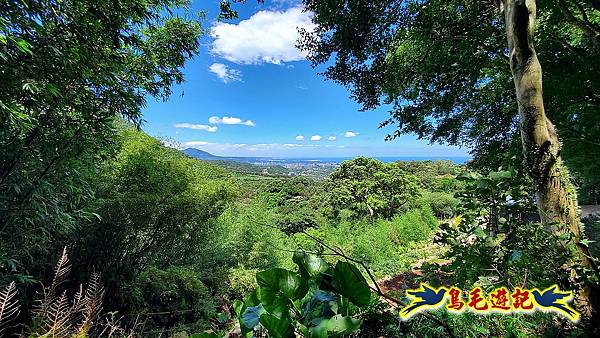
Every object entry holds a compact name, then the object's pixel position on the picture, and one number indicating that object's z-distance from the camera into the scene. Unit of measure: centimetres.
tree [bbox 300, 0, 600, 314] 128
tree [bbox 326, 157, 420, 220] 1364
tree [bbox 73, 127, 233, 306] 437
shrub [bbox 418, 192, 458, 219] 1320
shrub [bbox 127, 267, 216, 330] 473
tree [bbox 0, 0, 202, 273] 194
